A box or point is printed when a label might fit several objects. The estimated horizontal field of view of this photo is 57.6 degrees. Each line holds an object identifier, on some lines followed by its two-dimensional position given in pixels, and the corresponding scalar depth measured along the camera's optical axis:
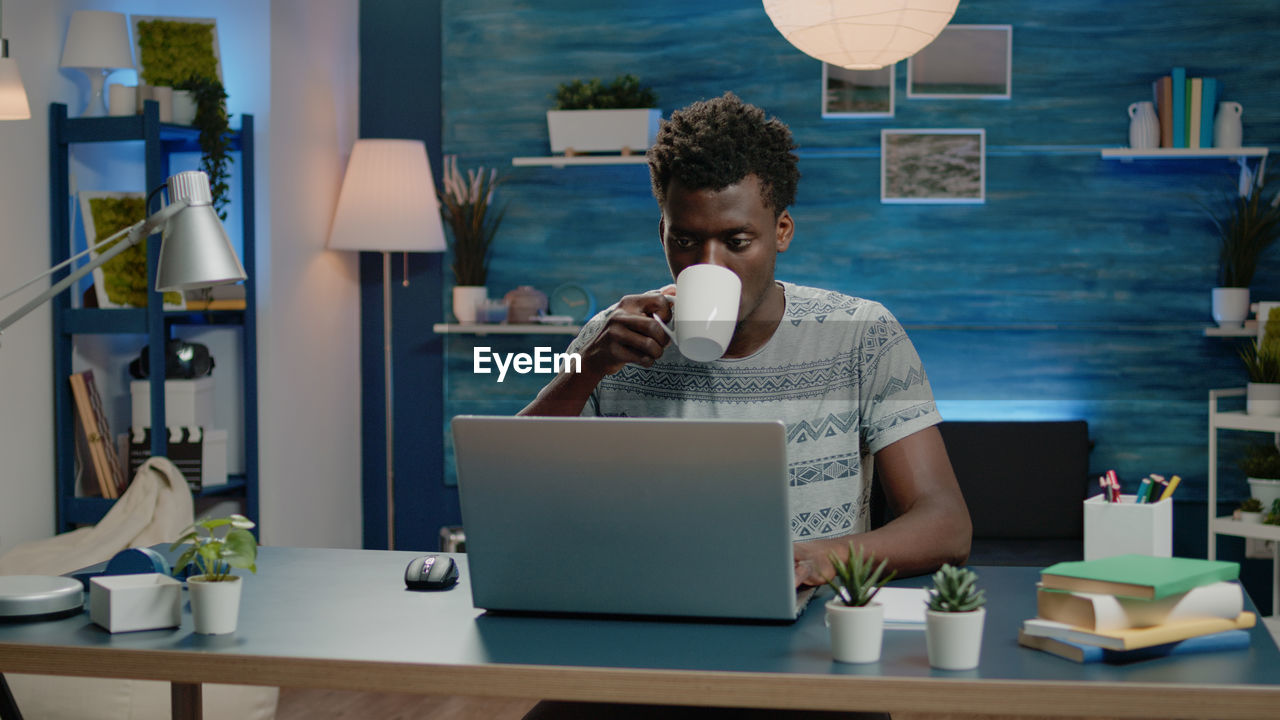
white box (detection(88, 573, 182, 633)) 1.16
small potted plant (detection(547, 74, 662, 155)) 3.73
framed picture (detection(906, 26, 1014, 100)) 3.77
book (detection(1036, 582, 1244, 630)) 1.05
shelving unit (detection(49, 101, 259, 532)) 2.94
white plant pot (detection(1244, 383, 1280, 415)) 3.30
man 1.54
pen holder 1.29
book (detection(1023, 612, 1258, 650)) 1.02
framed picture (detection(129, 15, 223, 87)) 3.16
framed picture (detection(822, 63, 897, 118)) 3.82
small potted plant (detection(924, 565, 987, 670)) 1.01
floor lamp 3.66
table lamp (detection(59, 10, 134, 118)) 2.93
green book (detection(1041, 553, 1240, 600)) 1.05
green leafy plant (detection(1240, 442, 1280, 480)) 3.38
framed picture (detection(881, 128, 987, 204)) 3.80
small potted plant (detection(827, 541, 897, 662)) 1.03
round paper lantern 1.94
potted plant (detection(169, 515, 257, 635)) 1.16
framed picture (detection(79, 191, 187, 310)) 2.97
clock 3.97
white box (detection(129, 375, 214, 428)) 3.10
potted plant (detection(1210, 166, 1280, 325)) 3.58
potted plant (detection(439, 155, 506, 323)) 3.90
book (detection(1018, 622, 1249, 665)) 1.03
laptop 1.07
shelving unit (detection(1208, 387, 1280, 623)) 3.24
